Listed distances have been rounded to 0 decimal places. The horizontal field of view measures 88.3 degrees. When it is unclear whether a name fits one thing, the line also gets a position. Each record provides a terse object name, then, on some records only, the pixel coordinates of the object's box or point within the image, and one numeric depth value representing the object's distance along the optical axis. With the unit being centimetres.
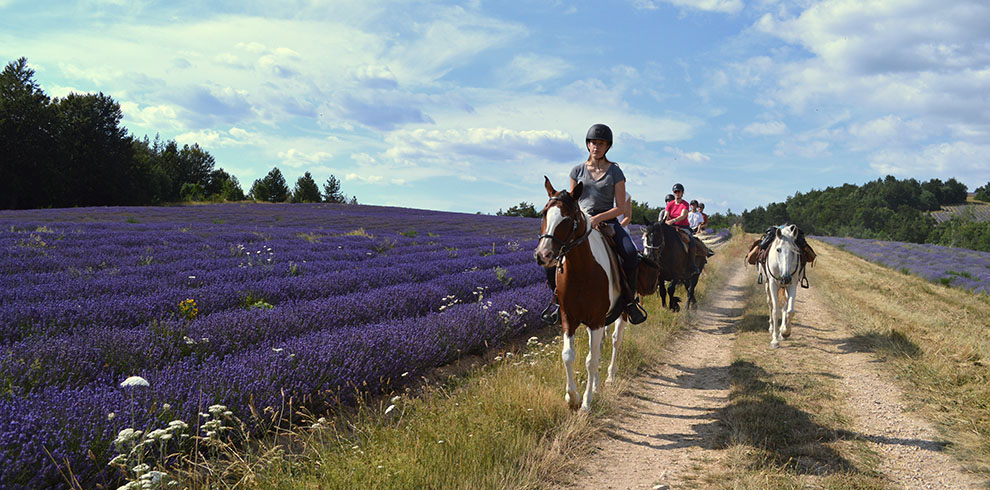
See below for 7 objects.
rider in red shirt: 894
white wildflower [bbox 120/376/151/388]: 273
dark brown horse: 834
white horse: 745
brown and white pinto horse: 399
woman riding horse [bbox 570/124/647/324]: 487
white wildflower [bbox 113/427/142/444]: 249
